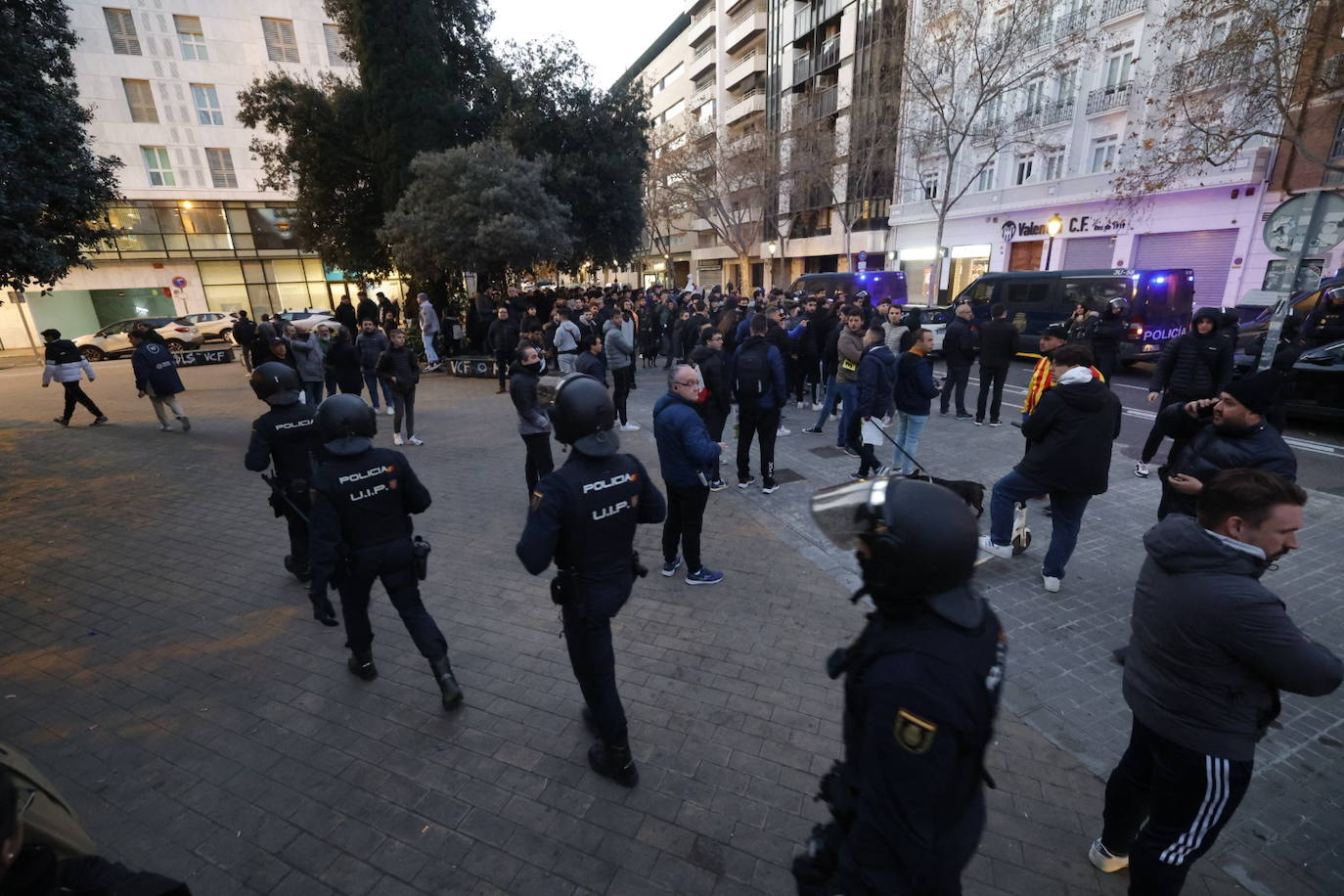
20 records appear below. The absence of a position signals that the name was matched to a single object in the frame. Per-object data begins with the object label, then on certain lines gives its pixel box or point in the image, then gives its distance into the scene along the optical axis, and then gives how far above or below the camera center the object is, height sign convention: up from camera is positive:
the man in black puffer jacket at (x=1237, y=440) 3.32 -1.06
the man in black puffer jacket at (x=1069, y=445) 4.52 -1.38
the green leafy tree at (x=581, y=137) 17.92 +3.93
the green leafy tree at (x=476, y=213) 15.01 +1.46
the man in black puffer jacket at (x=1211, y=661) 1.97 -1.33
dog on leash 4.13 -1.54
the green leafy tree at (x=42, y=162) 6.73 +1.44
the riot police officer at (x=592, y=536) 2.79 -1.20
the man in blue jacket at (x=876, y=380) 6.68 -1.28
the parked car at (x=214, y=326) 24.28 -1.71
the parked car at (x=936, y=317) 16.81 -1.62
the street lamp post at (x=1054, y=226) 22.86 +1.06
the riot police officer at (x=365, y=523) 3.38 -1.35
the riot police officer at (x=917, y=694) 1.43 -1.01
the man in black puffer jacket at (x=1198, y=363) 6.62 -1.21
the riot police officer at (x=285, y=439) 4.71 -1.22
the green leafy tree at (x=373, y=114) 16.66 +4.51
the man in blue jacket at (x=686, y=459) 4.57 -1.42
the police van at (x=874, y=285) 20.34 -0.77
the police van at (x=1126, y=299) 13.21 -1.04
